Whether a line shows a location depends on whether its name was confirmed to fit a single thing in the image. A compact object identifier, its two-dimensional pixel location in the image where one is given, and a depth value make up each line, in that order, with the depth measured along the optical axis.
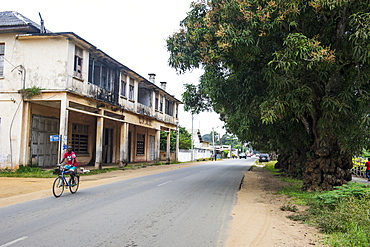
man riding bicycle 10.88
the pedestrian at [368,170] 18.51
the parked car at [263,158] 49.78
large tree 8.89
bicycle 10.16
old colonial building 17.52
